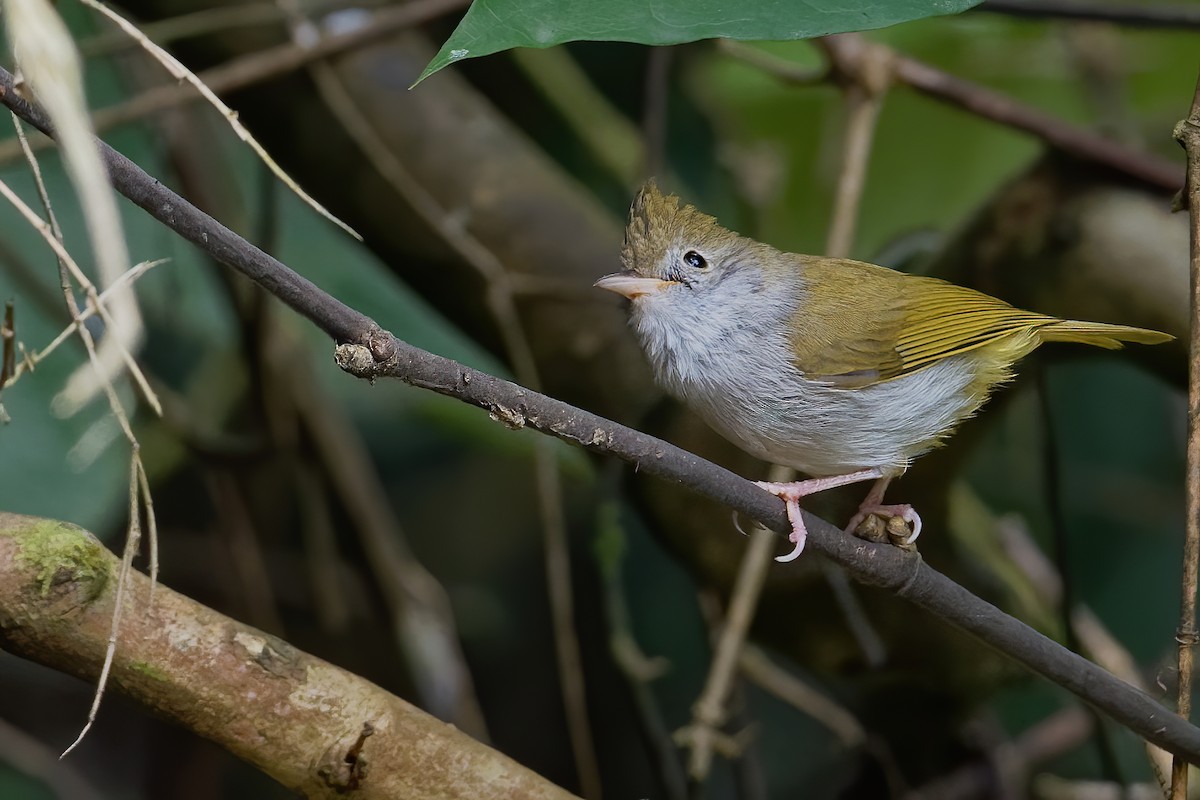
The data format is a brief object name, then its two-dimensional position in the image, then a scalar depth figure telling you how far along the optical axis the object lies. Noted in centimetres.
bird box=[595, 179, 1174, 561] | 427
